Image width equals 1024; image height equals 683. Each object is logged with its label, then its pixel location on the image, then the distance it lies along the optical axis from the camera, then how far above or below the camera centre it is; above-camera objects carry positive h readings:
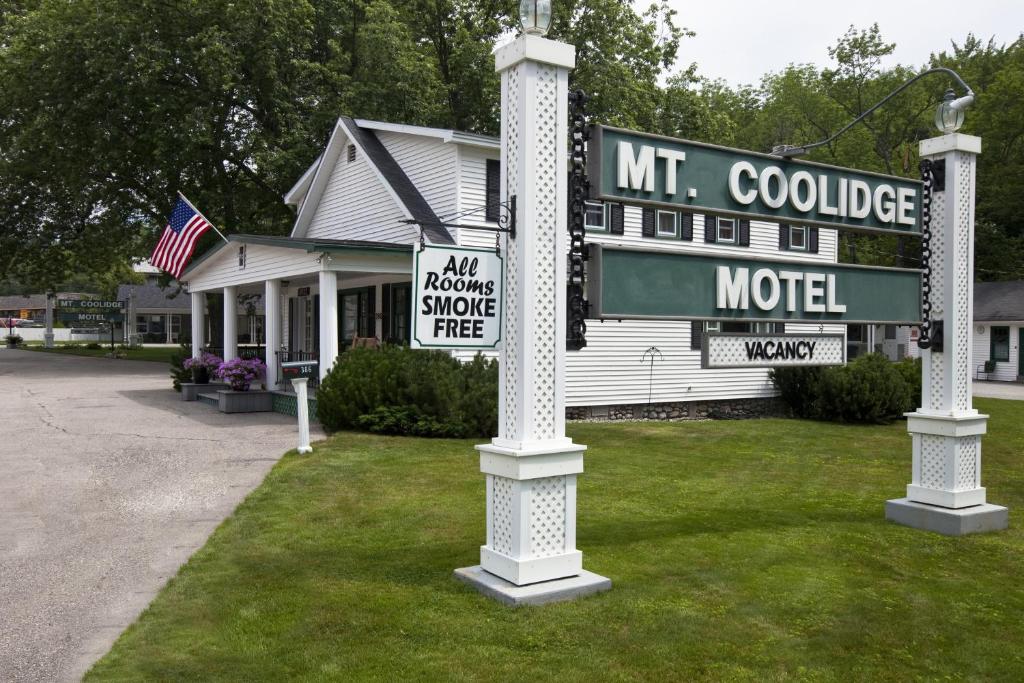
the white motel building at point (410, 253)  15.65 +1.67
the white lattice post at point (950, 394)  7.31 -0.48
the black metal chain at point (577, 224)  5.64 +0.77
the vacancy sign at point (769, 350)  6.42 -0.08
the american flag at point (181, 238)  17.73 +2.17
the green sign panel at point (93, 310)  43.00 +1.51
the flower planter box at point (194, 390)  19.44 -1.15
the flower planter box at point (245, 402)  16.81 -1.25
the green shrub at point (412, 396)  12.83 -0.87
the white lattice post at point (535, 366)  5.31 -0.17
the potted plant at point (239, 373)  16.98 -0.67
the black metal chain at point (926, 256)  7.50 +0.75
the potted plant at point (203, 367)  19.72 -0.64
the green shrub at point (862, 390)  17.84 -1.08
